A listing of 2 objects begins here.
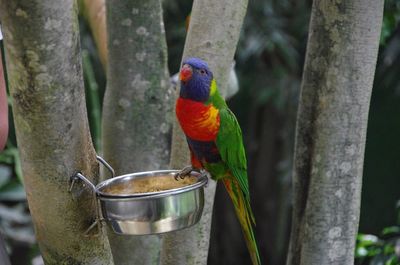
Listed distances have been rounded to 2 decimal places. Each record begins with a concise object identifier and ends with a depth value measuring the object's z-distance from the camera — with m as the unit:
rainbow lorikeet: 3.88
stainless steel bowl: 3.74
